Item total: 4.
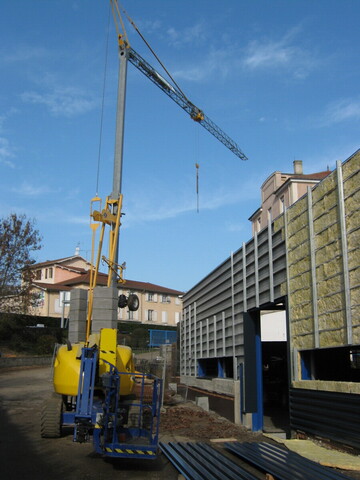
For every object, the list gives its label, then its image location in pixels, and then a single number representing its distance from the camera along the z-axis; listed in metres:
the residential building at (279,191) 34.09
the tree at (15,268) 37.28
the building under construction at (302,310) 8.79
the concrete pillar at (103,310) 14.60
